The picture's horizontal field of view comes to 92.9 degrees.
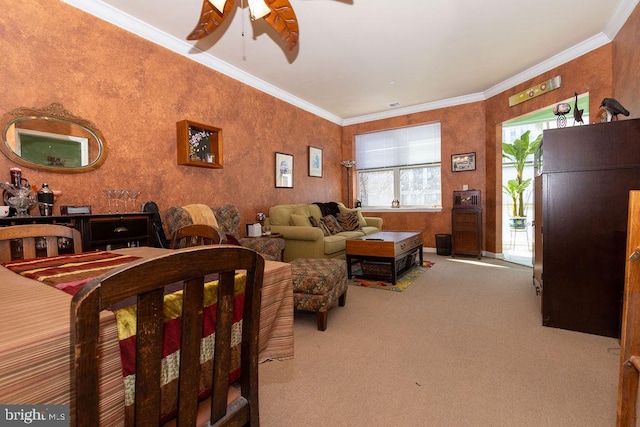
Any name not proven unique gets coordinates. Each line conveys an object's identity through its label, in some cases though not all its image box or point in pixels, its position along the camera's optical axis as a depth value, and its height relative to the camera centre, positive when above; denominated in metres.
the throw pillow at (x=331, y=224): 4.95 -0.37
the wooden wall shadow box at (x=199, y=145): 3.44 +0.72
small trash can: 5.52 -0.84
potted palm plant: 6.02 +0.37
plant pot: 6.14 -0.55
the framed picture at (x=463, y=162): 5.51 +0.65
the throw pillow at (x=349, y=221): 5.36 -0.37
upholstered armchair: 3.10 -0.18
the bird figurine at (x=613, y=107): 2.45 +0.69
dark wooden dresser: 2.15 -0.16
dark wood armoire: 2.26 -0.21
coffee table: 3.70 -0.70
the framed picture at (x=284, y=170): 5.02 +0.54
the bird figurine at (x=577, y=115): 2.72 +0.71
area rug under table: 3.62 -1.05
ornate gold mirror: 2.37 +0.58
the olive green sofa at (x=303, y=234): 4.02 -0.46
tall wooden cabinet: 5.19 -0.46
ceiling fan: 1.95 +1.28
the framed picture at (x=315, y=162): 5.86 +0.78
